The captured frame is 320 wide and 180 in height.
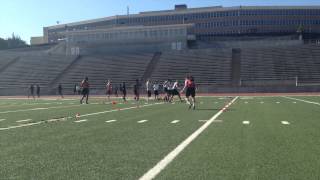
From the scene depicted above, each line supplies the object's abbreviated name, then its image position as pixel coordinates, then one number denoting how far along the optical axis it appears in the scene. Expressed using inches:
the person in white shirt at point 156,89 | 794.7
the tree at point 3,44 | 2946.6
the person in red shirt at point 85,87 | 652.5
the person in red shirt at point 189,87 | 479.9
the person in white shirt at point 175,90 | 691.3
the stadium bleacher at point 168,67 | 1360.2
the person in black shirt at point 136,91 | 744.2
